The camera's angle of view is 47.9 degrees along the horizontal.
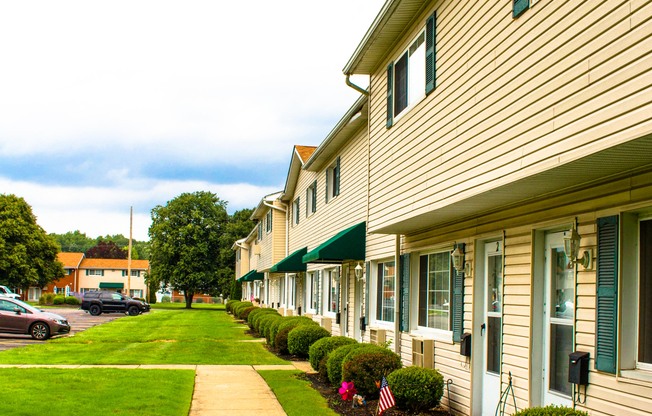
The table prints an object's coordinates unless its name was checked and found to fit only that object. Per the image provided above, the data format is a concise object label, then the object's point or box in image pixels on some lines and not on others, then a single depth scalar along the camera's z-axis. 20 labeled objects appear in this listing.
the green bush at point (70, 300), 67.94
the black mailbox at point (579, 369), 7.06
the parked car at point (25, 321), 24.86
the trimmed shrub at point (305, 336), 18.78
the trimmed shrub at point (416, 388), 10.47
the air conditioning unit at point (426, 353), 11.81
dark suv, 46.91
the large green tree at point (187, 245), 70.19
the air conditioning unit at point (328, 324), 20.92
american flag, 9.87
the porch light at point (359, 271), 17.62
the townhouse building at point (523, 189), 6.17
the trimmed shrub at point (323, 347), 14.98
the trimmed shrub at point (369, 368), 11.76
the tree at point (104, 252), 116.00
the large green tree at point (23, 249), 66.56
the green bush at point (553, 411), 6.65
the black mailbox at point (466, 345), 10.30
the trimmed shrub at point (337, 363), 13.09
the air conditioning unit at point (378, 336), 14.80
